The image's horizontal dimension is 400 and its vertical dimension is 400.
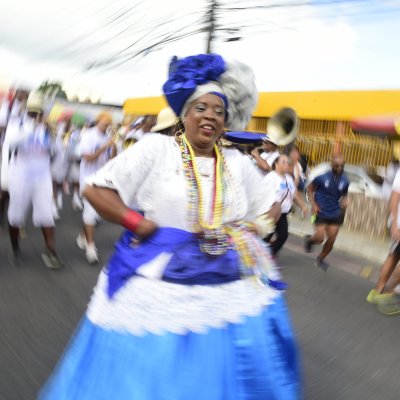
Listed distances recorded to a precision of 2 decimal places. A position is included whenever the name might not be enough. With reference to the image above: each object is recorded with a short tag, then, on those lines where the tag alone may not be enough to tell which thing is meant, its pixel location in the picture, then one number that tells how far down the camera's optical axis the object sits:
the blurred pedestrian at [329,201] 6.97
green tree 57.53
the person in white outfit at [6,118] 6.06
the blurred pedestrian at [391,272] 5.18
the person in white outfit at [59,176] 8.73
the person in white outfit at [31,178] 5.71
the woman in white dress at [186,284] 1.88
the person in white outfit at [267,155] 6.69
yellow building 12.59
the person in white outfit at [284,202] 5.97
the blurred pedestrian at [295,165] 6.55
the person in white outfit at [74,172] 9.26
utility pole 14.03
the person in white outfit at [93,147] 6.84
